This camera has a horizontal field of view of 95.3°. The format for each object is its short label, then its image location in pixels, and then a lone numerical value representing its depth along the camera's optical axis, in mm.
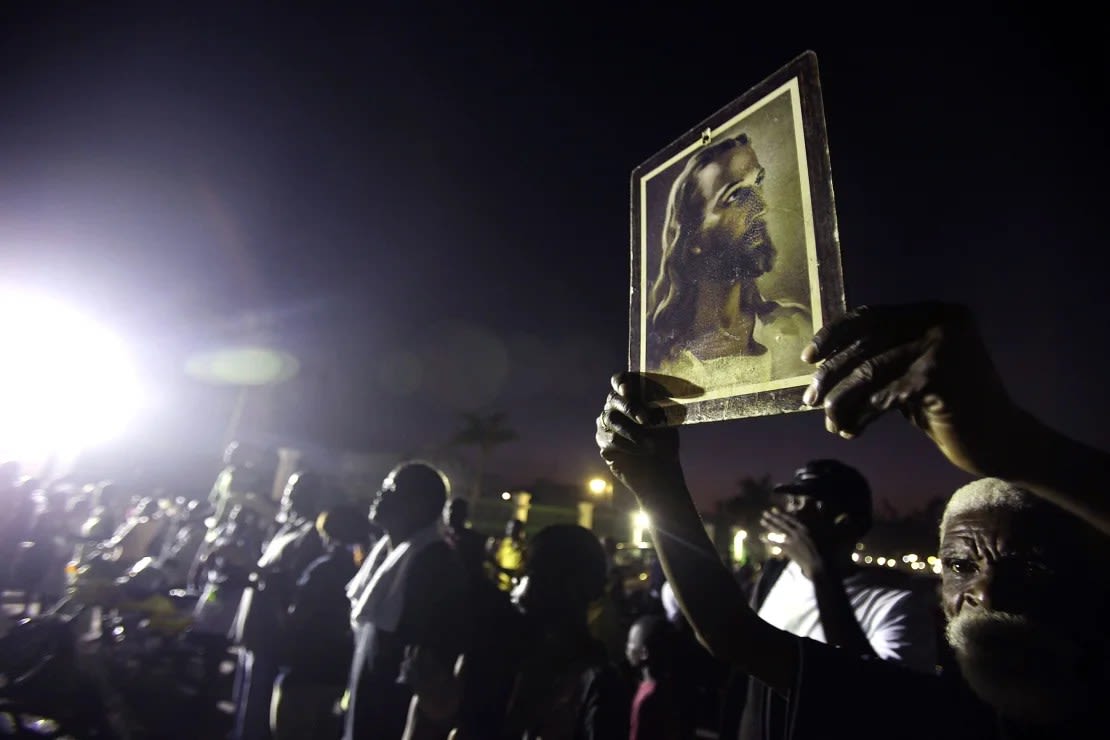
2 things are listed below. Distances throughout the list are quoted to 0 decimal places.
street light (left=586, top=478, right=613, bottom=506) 21844
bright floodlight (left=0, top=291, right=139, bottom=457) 17984
